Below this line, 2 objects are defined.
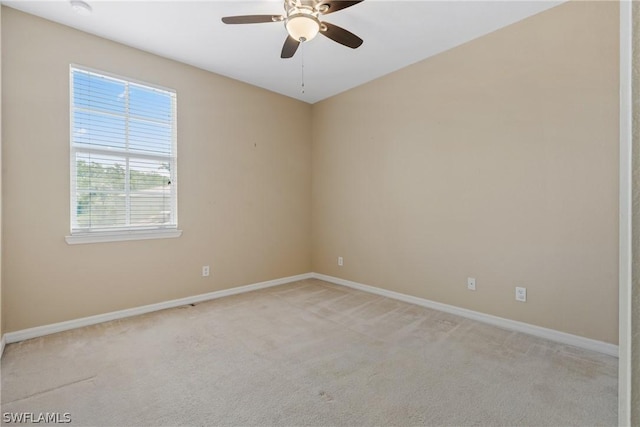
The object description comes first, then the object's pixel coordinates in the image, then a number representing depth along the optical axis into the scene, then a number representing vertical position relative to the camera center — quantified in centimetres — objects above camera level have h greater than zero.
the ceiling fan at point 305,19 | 215 +140
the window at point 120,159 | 298 +59
